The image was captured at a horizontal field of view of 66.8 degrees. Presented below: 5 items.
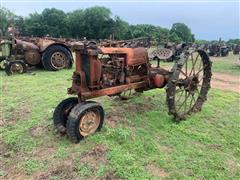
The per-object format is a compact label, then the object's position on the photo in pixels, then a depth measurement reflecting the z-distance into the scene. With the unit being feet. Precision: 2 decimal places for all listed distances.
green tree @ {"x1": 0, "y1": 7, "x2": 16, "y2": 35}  94.32
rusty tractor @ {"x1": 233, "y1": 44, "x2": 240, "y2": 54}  51.77
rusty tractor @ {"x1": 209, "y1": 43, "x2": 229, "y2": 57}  45.66
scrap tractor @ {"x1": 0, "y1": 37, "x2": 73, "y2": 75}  20.50
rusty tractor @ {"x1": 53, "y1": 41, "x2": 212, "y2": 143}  8.80
